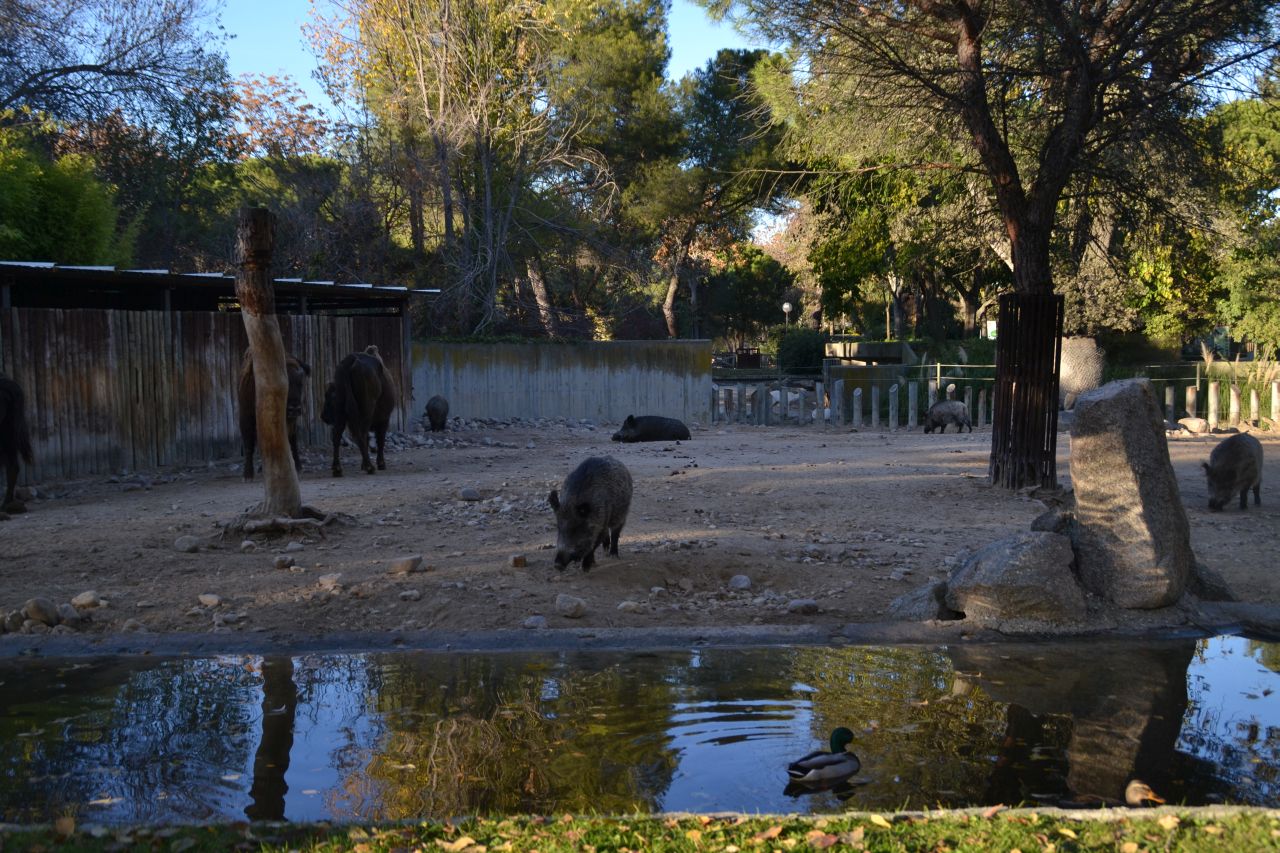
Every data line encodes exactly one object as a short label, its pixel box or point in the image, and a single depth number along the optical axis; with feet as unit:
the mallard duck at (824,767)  16.48
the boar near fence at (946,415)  80.48
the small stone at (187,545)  32.02
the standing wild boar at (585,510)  29.12
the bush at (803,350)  128.47
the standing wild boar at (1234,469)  41.19
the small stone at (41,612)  25.45
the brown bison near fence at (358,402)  49.75
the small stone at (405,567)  29.04
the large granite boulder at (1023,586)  25.53
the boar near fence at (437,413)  76.07
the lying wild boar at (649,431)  70.69
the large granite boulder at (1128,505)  26.02
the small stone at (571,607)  26.16
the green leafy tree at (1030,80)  40.19
